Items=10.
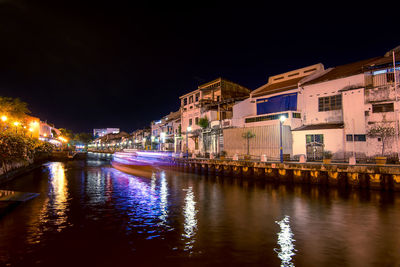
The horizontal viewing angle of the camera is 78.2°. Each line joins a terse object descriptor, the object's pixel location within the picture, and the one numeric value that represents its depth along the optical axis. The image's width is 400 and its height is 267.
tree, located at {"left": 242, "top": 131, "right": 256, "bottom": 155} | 35.88
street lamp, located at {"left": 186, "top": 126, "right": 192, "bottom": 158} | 54.53
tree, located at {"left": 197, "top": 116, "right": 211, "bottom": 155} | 48.06
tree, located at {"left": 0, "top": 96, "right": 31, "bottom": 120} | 37.44
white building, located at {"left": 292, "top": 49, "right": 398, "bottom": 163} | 26.33
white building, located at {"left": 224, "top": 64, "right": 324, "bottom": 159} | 33.12
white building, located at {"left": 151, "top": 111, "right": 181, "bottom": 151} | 71.06
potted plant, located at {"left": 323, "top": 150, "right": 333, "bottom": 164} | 29.24
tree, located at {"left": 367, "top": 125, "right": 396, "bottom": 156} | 25.48
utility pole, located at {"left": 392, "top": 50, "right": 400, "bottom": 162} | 24.34
